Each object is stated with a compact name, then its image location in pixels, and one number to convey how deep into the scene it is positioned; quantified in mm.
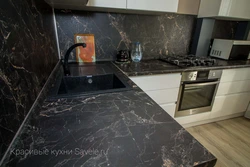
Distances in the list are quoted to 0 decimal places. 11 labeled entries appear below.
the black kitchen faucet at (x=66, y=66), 1204
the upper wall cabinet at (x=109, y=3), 1270
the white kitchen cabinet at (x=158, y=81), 1459
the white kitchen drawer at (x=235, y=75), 1773
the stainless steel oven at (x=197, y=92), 1622
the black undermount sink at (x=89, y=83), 1172
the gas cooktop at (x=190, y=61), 1675
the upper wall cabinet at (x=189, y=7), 1923
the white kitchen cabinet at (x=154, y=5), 1365
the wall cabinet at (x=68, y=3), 1157
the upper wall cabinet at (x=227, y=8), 1670
